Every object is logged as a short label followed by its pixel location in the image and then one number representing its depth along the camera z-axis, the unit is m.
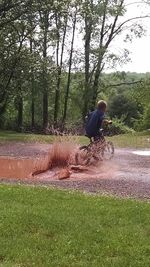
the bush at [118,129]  41.59
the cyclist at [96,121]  15.16
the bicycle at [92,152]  14.61
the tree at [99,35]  42.34
